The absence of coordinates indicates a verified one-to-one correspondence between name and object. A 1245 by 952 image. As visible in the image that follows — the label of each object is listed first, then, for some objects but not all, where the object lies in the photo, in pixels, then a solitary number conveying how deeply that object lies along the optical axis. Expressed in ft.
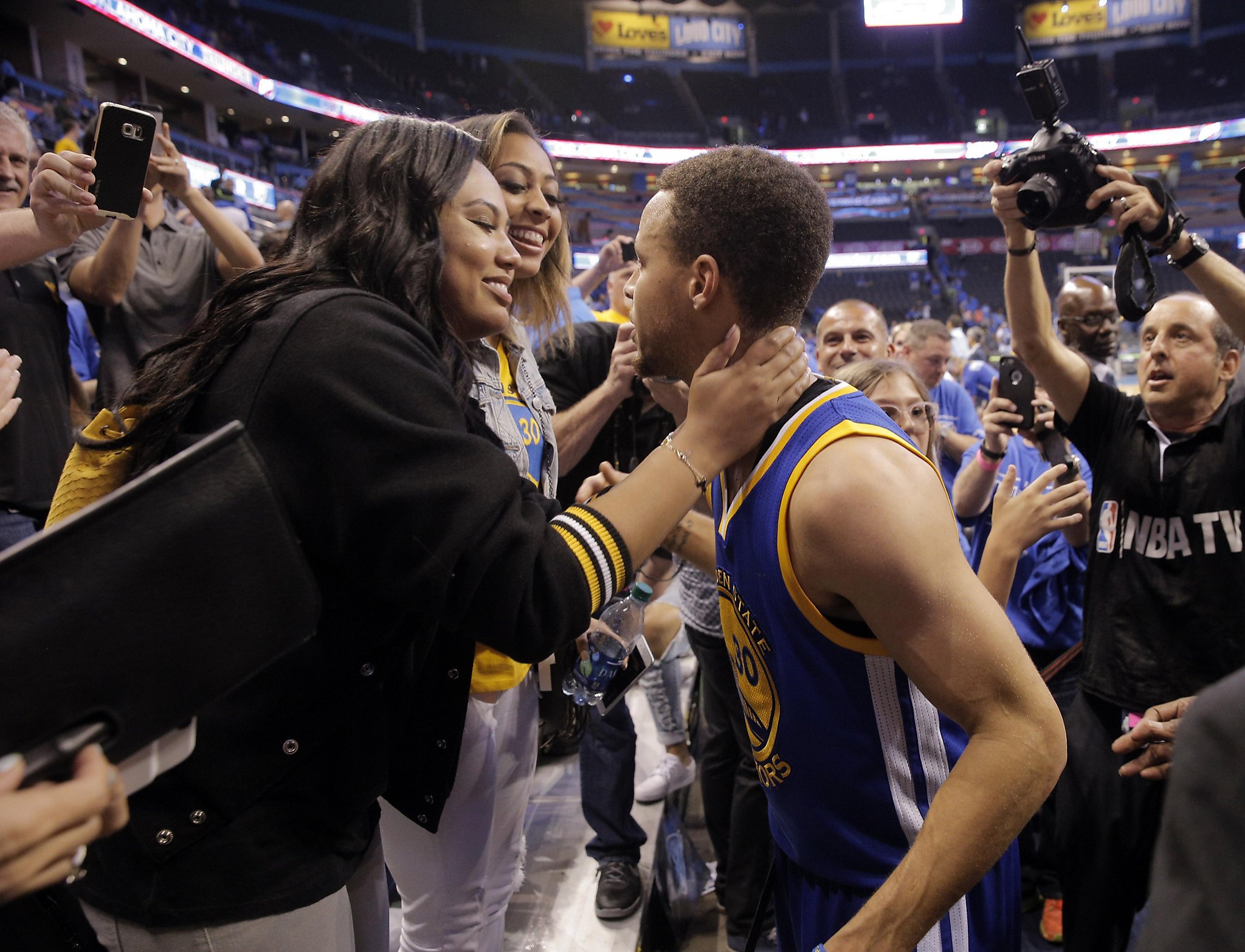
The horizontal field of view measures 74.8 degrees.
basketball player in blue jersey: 3.43
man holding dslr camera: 7.11
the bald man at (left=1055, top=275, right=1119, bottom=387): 11.68
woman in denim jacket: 5.37
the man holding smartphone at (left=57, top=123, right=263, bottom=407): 8.08
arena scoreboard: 87.97
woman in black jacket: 2.95
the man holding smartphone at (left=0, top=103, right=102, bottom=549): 7.54
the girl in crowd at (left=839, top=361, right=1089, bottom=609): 5.57
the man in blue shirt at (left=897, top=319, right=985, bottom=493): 15.56
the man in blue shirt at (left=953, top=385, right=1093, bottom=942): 9.50
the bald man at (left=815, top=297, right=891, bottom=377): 10.43
